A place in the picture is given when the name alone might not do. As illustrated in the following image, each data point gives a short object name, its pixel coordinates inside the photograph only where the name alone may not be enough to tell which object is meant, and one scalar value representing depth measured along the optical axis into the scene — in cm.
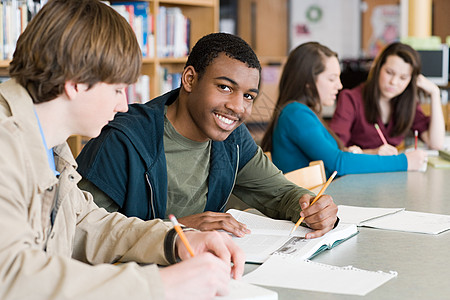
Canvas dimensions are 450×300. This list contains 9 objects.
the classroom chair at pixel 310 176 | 315
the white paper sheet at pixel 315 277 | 186
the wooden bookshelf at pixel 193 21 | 452
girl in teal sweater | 349
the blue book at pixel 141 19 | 434
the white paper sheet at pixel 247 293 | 168
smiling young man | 264
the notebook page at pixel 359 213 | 276
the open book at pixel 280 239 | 221
